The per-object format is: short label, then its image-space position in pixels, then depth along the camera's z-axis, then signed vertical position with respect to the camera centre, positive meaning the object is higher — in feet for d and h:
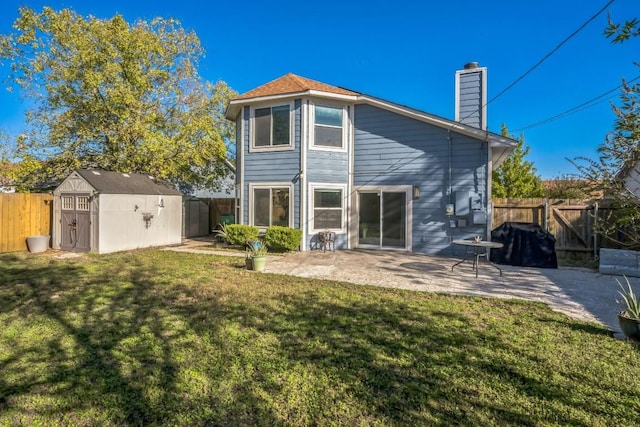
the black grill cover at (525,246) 27.48 -2.94
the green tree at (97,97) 42.63 +15.57
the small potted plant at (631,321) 12.54 -4.25
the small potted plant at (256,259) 25.14 -3.86
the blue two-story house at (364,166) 32.65 +4.89
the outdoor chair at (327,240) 35.45 -3.22
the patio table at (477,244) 22.72 -2.31
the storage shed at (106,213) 32.78 -0.44
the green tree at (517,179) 60.03 +6.39
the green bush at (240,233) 35.60 -2.60
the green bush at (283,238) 33.83 -2.89
